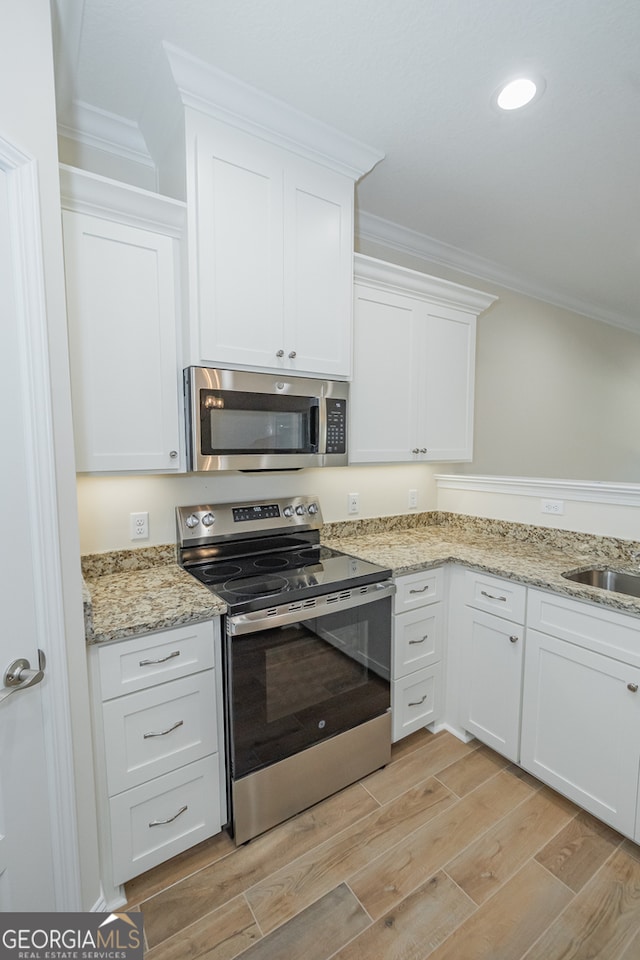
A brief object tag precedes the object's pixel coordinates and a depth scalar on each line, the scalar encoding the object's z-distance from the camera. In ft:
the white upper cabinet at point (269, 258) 5.14
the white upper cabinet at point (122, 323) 4.69
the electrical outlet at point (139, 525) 5.97
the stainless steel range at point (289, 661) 4.94
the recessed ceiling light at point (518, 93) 4.73
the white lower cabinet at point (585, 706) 4.97
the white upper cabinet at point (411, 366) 6.91
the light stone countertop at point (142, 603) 4.26
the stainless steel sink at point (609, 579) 6.19
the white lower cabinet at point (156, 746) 4.32
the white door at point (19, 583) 3.33
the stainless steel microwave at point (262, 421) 5.27
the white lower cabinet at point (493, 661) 6.14
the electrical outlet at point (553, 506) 7.38
